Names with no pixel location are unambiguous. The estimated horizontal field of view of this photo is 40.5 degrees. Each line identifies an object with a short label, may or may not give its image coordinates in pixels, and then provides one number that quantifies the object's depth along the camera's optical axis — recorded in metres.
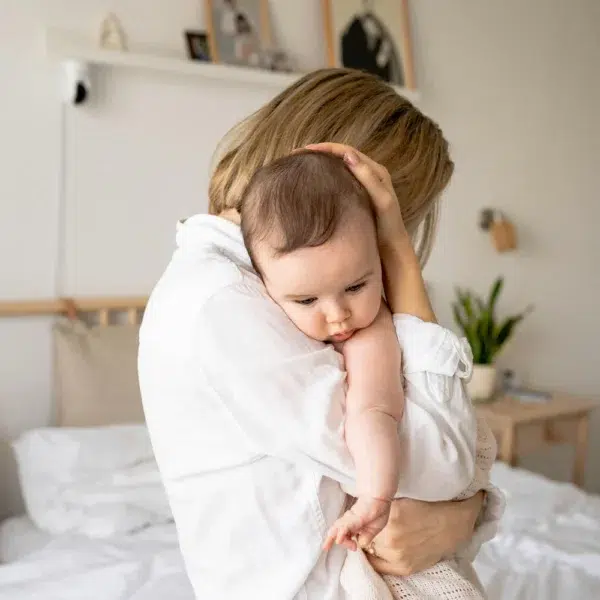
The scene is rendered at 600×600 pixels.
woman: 0.86
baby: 0.85
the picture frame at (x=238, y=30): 2.64
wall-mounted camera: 2.35
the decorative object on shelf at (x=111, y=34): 2.43
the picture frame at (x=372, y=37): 2.89
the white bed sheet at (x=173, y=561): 1.64
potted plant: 3.03
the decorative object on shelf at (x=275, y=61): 2.73
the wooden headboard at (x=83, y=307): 2.34
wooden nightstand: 2.83
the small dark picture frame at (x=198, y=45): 2.59
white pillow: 1.99
